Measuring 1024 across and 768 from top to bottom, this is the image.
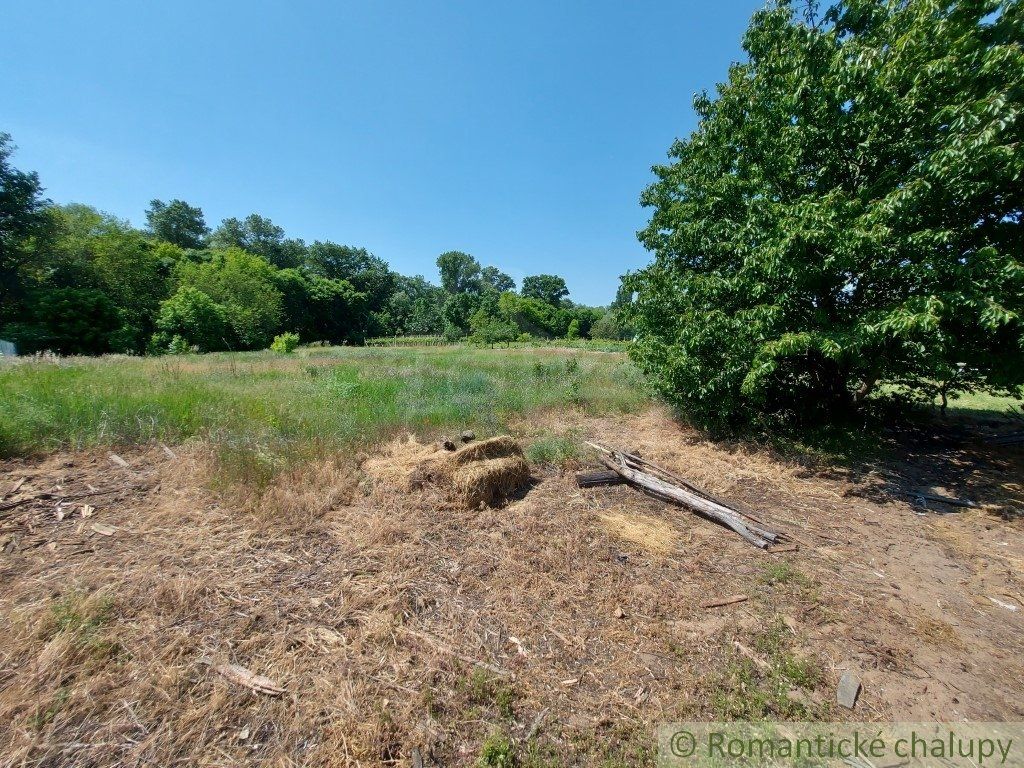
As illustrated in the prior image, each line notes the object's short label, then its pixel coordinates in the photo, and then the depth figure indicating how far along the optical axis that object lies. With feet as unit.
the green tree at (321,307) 152.46
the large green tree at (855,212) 14.92
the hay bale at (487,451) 17.12
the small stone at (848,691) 7.60
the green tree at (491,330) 161.79
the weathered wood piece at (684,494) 13.99
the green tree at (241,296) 115.85
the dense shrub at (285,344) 88.19
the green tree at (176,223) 179.83
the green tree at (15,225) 82.69
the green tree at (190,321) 92.58
